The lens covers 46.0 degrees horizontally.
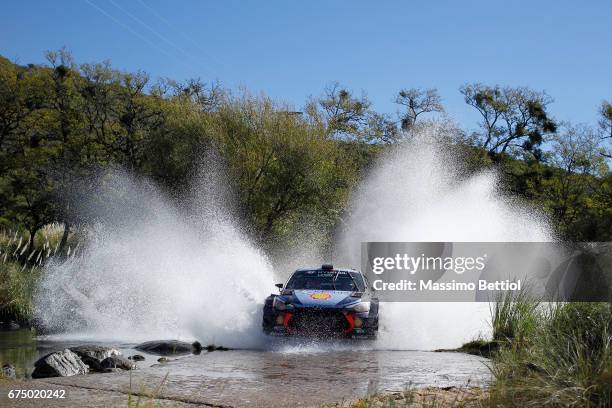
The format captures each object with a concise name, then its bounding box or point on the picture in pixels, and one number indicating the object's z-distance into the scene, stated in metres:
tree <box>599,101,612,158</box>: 54.51
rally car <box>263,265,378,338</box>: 13.57
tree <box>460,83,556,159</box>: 60.25
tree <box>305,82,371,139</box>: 59.94
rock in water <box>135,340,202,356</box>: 13.91
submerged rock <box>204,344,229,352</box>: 13.88
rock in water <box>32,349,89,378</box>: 11.34
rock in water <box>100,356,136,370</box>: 11.77
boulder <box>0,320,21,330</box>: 21.03
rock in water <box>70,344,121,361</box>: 12.45
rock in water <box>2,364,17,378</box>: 11.48
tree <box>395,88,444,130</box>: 63.69
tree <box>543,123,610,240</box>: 56.56
